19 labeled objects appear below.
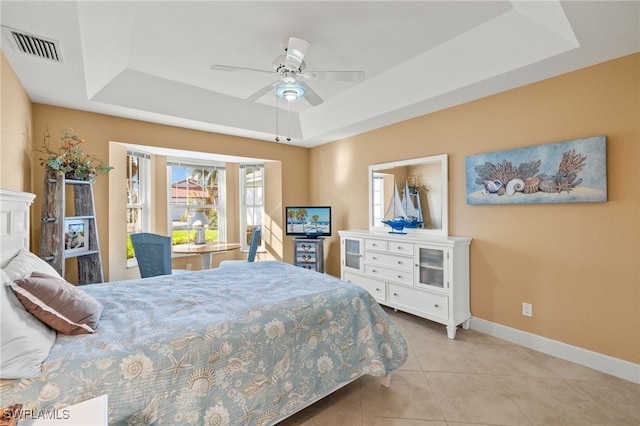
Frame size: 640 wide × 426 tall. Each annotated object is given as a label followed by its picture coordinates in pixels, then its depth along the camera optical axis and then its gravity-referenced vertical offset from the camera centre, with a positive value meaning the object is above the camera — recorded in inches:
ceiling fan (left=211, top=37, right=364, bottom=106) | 83.7 +42.5
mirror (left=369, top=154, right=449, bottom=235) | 131.4 +10.1
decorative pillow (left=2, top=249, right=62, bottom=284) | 55.9 -11.4
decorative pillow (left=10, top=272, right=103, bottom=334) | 50.4 -16.8
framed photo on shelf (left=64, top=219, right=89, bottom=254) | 114.0 -8.8
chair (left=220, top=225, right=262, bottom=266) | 152.5 -17.7
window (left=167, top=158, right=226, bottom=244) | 182.4 +10.7
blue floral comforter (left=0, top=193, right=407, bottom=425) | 45.9 -26.6
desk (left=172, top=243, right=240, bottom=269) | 149.4 -19.5
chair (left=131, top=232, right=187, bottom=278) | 122.1 -17.4
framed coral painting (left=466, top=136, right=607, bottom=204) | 90.1 +13.0
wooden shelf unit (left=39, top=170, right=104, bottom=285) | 105.4 -2.9
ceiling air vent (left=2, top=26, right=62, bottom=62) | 73.8 +47.1
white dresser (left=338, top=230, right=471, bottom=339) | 114.6 -28.0
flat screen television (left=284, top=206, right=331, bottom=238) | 182.7 -5.8
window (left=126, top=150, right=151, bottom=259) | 158.6 +12.2
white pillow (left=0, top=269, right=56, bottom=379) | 41.1 -19.7
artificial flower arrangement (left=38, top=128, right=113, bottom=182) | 106.9 +21.5
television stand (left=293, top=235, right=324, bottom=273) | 179.5 -26.0
